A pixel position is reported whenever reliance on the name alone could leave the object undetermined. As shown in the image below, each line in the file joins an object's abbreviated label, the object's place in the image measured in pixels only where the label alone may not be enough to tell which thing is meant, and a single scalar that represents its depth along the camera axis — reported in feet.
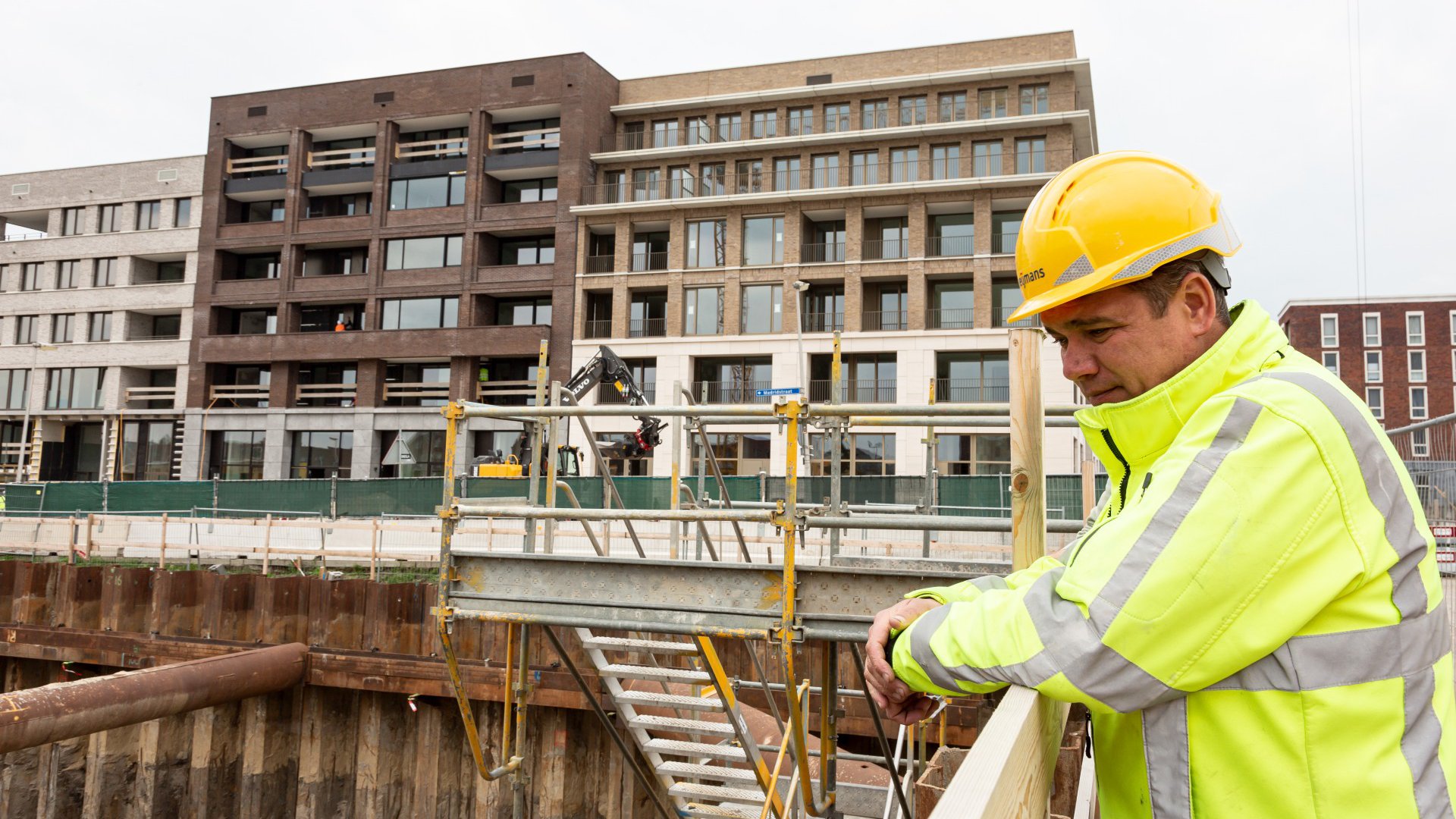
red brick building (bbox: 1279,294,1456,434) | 219.82
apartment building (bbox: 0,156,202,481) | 154.61
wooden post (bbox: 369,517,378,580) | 52.35
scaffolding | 15.57
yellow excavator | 61.62
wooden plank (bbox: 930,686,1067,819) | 3.86
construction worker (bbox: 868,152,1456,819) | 4.18
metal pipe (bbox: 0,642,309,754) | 26.17
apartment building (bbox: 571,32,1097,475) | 124.88
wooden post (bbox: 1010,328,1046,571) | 8.01
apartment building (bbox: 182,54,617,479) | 138.72
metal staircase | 22.21
